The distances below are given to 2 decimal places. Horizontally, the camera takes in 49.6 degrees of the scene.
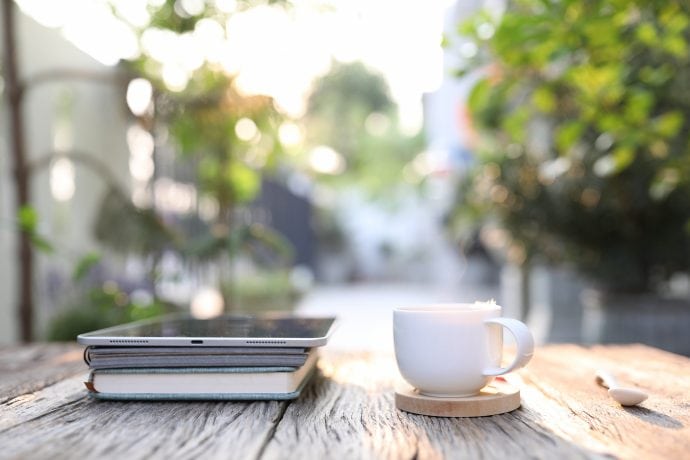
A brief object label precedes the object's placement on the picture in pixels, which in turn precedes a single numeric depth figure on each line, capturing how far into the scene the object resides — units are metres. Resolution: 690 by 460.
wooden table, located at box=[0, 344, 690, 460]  0.64
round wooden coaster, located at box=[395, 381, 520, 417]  0.76
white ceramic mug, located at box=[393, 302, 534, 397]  0.77
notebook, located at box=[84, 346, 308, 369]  0.83
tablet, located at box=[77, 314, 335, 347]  0.82
